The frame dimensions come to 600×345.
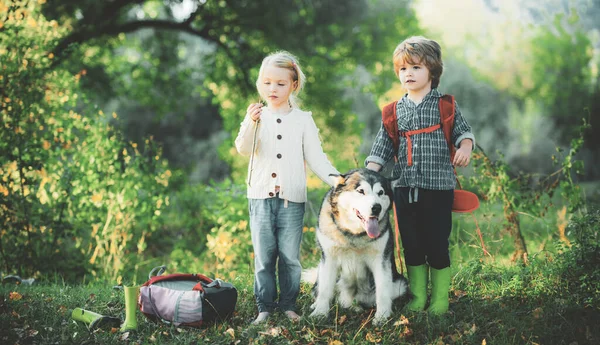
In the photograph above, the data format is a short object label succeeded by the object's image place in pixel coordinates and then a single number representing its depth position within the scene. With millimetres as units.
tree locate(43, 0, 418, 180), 10031
